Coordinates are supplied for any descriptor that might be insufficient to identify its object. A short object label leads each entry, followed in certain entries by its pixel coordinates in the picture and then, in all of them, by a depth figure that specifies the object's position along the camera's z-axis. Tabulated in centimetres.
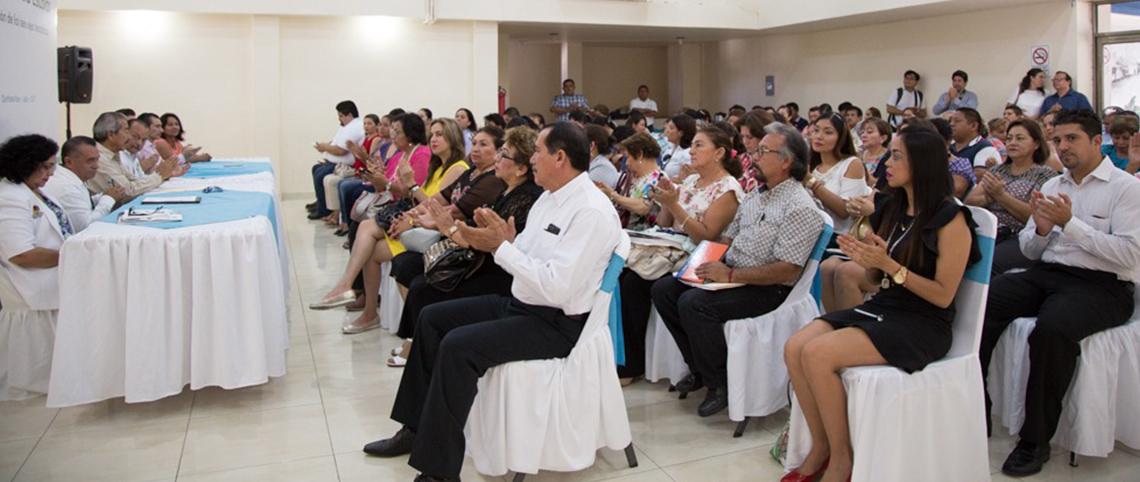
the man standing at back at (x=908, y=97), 1260
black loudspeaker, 745
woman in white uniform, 388
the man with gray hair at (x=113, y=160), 583
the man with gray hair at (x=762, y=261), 354
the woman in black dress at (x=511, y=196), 386
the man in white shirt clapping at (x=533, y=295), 289
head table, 366
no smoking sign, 1097
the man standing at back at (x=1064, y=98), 1005
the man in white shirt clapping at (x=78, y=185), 459
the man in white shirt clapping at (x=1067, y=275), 315
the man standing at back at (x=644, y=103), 1595
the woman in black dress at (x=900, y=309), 282
